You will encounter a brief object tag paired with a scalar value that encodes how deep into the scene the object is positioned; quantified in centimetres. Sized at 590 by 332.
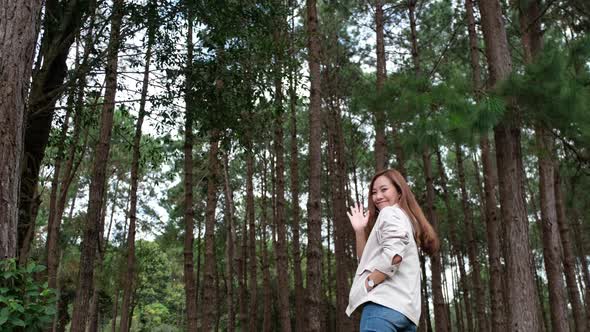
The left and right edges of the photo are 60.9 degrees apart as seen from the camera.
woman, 225
